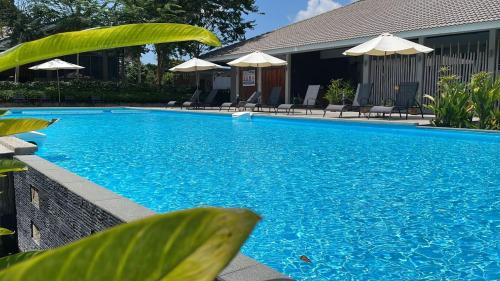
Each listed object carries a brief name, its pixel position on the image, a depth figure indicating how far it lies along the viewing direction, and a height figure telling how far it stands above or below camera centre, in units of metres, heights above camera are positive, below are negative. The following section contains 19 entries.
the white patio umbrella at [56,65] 21.11 +1.46
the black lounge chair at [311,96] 16.98 +0.10
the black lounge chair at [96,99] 23.77 -0.10
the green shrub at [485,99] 10.60 +0.02
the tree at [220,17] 28.97 +5.33
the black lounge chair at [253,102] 17.74 -0.15
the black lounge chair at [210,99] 21.39 -0.05
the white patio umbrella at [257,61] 17.58 +1.41
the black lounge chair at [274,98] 17.81 +0.02
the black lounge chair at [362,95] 14.74 +0.13
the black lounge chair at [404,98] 13.05 +0.04
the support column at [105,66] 29.89 +1.97
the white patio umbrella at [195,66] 20.61 +1.41
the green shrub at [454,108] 11.09 -0.20
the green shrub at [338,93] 17.37 +0.22
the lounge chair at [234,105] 18.87 -0.28
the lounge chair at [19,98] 21.64 -0.07
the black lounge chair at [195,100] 21.14 -0.10
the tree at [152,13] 26.33 +4.87
